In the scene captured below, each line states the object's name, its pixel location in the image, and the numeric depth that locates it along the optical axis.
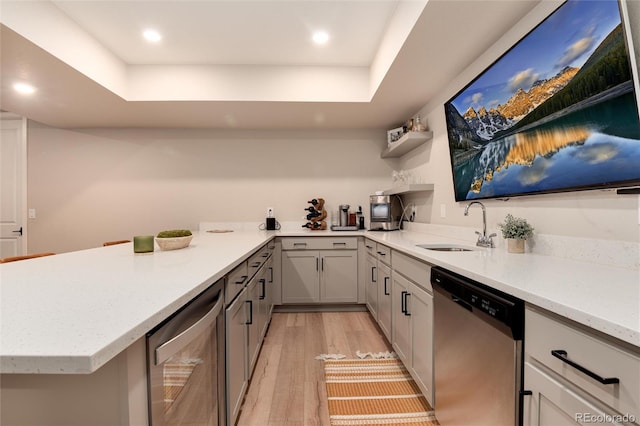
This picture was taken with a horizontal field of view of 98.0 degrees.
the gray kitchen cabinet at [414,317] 1.51
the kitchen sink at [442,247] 2.02
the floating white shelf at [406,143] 2.77
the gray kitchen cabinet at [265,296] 2.23
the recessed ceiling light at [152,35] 2.28
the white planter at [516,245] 1.53
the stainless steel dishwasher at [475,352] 0.88
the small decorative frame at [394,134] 3.30
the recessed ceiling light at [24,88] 2.45
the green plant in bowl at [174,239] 1.63
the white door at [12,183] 3.60
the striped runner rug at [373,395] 1.54
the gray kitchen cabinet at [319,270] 3.15
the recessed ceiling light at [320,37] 2.30
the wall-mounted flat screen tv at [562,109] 1.04
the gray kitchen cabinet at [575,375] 0.59
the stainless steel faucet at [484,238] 1.78
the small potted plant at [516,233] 1.51
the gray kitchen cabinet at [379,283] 2.25
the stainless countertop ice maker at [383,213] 3.25
